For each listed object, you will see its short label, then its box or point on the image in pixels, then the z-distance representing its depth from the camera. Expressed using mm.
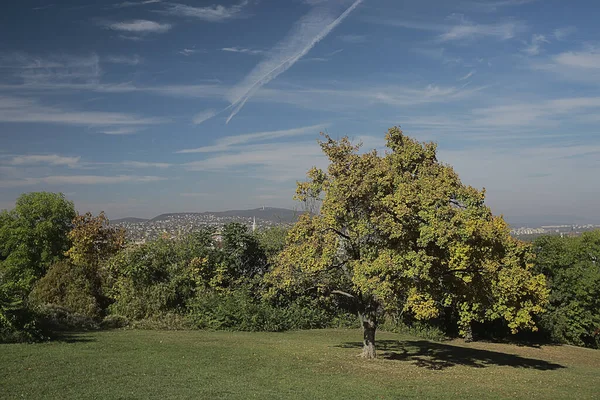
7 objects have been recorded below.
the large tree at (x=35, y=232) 30234
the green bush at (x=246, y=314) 23141
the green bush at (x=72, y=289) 23438
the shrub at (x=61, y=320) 17841
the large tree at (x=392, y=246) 13766
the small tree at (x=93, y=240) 25734
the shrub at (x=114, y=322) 21812
